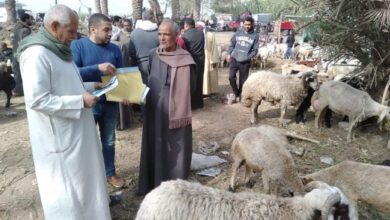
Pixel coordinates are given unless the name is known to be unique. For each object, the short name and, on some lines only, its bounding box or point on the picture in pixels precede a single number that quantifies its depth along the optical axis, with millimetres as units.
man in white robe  2672
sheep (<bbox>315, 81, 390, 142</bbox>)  6676
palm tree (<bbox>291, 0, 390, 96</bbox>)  7199
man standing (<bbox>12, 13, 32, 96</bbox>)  8757
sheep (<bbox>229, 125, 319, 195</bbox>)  3855
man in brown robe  3861
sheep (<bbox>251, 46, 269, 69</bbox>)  15555
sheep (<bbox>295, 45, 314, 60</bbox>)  17328
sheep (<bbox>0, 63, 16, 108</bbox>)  8617
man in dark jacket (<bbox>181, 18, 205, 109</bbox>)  7617
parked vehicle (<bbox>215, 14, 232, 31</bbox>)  39197
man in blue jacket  3801
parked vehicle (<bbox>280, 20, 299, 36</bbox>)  28694
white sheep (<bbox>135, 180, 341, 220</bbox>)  2586
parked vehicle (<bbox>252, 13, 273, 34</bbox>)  30862
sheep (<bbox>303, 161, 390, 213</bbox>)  3936
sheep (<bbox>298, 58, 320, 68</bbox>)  13547
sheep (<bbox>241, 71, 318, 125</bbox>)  7338
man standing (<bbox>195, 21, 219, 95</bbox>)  9383
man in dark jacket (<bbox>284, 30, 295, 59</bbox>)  17953
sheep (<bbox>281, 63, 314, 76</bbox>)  11457
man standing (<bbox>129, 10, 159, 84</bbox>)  6414
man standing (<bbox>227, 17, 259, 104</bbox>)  8375
